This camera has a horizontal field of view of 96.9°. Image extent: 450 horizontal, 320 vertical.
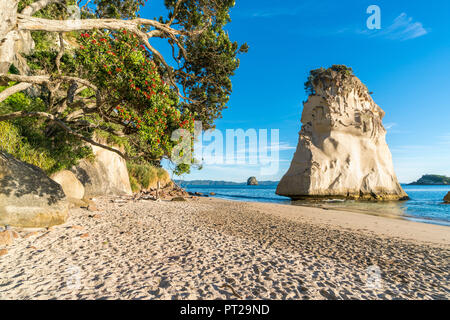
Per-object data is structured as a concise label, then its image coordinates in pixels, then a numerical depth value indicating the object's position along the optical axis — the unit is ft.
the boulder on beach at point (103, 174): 40.24
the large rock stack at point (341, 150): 97.30
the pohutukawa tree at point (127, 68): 19.66
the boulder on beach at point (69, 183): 29.60
